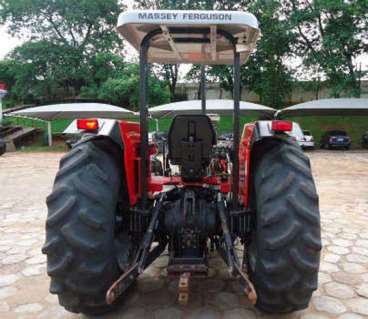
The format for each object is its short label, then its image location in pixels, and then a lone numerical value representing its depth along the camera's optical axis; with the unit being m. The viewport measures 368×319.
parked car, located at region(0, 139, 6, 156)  16.19
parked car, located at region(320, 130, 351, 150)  18.20
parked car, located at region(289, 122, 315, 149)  16.82
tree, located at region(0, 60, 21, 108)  27.94
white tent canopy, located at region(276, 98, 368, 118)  17.75
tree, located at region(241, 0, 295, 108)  20.73
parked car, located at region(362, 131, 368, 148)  18.78
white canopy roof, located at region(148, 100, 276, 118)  16.34
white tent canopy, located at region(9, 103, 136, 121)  17.45
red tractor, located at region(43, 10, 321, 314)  2.20
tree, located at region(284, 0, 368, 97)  18.81
